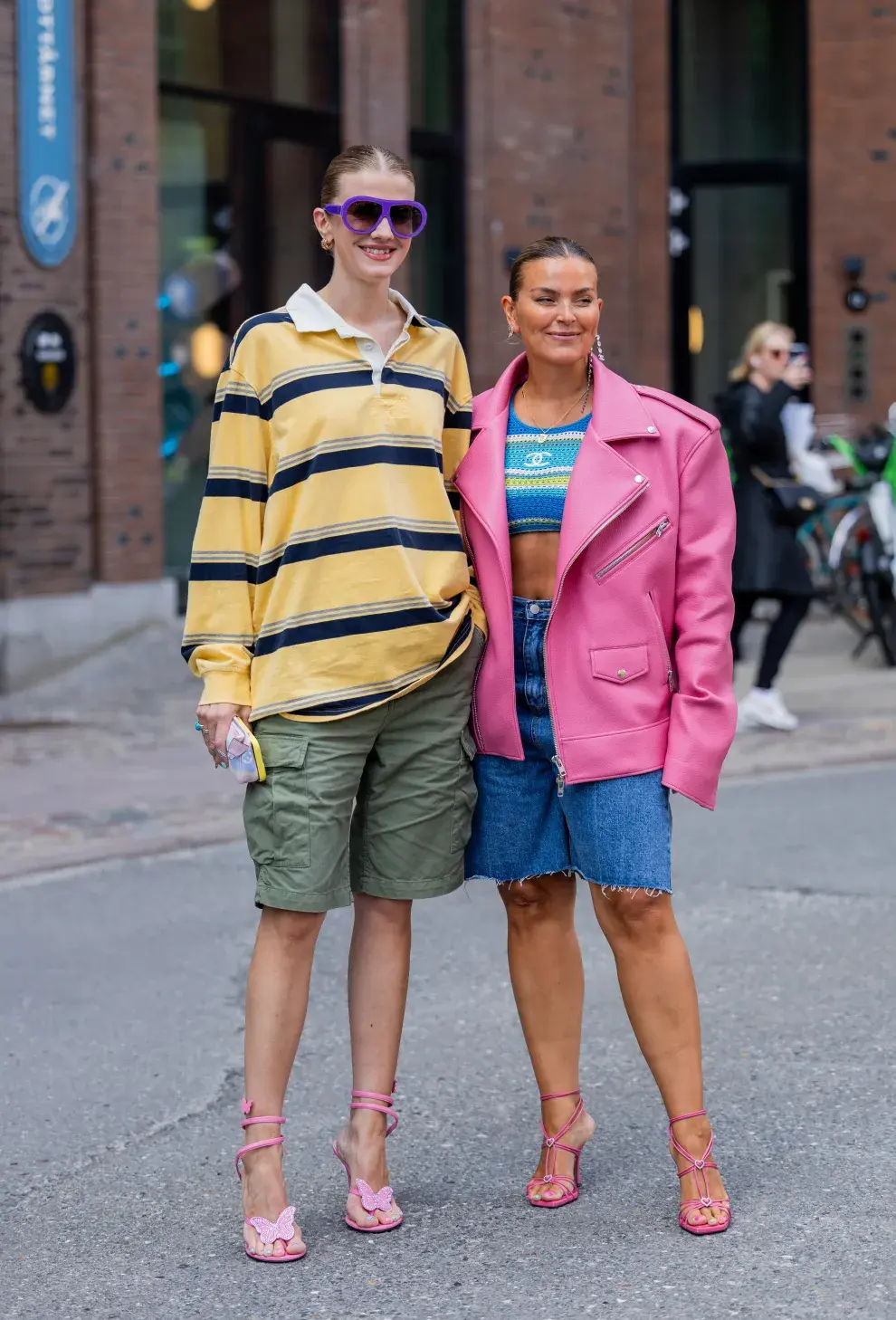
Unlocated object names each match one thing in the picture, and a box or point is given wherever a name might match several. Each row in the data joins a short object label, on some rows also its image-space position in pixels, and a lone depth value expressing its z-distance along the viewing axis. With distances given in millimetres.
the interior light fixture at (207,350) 14000
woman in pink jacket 3889
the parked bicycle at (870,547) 12758
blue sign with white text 11797
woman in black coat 9984
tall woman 3793
